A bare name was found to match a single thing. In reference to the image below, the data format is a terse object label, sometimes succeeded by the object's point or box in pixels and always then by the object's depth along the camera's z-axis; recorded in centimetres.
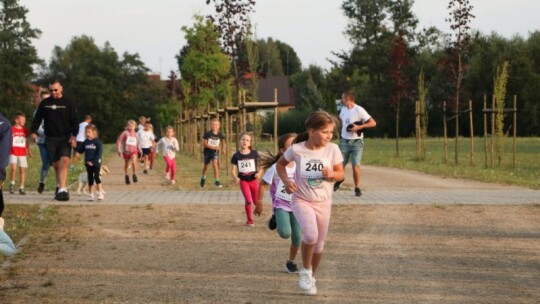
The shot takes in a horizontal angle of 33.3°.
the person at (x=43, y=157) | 1805
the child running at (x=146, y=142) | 2630
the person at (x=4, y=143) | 806
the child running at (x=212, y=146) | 2009
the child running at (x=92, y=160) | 1625
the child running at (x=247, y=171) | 1231
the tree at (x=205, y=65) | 3541
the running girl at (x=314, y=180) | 753
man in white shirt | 1625
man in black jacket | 1559
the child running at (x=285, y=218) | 852
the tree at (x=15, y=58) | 8969
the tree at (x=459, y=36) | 3184
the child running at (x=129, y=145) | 2234
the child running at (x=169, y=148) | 2164
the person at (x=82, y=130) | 2378
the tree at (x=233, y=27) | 2889
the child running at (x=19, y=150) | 1788
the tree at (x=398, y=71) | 4097
